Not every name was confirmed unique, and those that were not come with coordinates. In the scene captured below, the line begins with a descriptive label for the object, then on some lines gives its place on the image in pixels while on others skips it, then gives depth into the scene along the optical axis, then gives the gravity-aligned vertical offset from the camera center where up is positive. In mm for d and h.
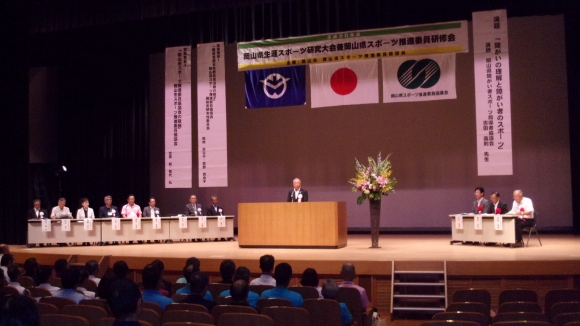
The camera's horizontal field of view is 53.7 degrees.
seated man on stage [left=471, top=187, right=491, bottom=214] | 10709 -340
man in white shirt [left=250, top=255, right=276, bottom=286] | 5449 -771
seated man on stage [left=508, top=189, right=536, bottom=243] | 9633 -453
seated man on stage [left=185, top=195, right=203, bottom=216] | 12906 -415
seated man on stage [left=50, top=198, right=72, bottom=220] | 12375 -404
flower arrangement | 9555 +99
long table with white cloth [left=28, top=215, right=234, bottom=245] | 12062 -808
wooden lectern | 9797 -624
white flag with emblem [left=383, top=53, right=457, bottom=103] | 10555 +2052
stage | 7352 -1046
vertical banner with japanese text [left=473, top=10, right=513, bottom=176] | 9922 +1634
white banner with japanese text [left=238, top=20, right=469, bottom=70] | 10453 +2730
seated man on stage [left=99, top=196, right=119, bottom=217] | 12617 -401
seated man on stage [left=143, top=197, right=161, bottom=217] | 12688 -418
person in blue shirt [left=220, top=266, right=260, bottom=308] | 4750 -865
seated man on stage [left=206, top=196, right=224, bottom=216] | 12969 -446
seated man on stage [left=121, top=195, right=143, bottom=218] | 12703 -411
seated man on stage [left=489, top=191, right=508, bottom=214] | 10305 -348
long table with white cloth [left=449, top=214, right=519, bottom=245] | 9656 -732
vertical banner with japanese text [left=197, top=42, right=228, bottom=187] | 11430 +1450
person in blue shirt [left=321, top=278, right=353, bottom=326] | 4445 -843
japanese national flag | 10945 +2046
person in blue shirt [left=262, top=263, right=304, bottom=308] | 4621 -820
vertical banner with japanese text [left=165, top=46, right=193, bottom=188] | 11789 +1498
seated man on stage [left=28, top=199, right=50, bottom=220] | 12359 -412
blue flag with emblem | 11305 +2052
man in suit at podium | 10688 -109
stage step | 7367 -1328
